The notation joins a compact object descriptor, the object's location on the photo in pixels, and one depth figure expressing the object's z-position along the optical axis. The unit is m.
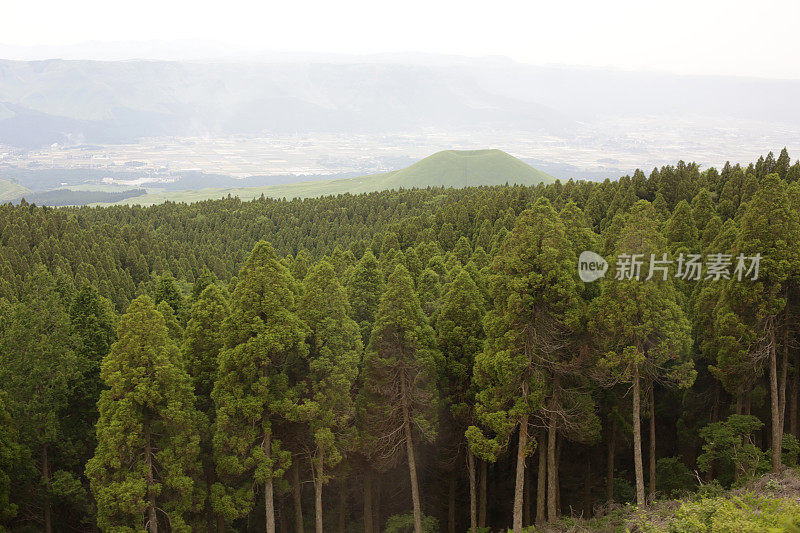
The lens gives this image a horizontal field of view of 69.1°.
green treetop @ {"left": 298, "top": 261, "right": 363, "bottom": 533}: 22.66
